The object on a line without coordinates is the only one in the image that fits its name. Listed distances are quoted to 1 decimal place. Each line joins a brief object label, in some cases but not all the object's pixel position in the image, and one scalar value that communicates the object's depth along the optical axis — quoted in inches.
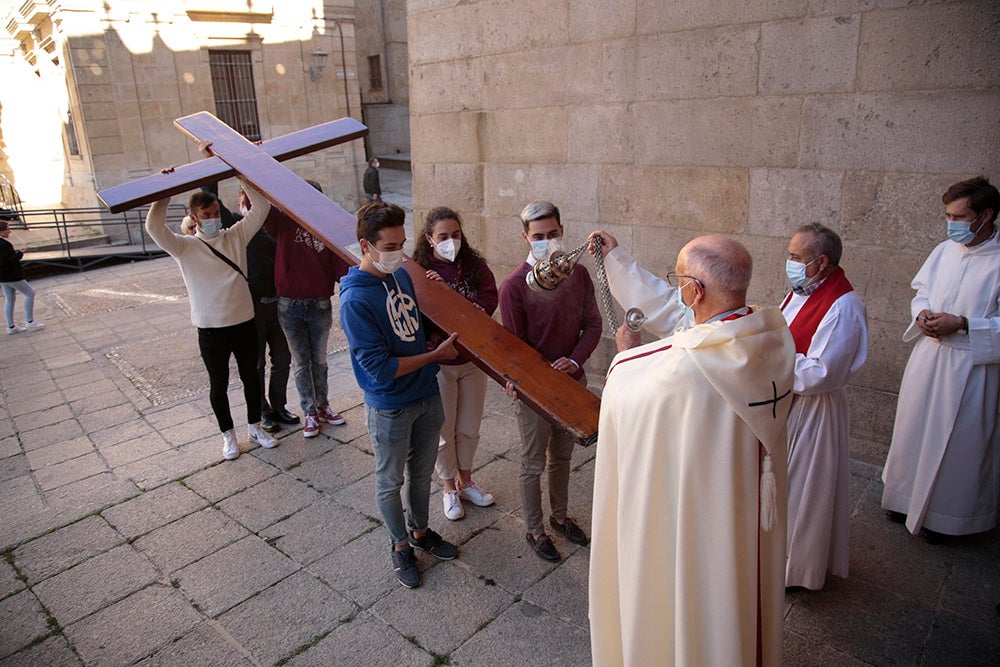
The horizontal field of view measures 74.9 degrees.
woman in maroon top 136.5
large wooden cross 109.9
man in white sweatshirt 158.6
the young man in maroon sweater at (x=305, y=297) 171.6
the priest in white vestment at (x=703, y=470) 72.7
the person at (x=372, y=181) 601.0
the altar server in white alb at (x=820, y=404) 107.0
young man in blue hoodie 109.0
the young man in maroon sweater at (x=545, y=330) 122.3
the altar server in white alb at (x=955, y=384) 120.6
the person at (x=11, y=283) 313.4
